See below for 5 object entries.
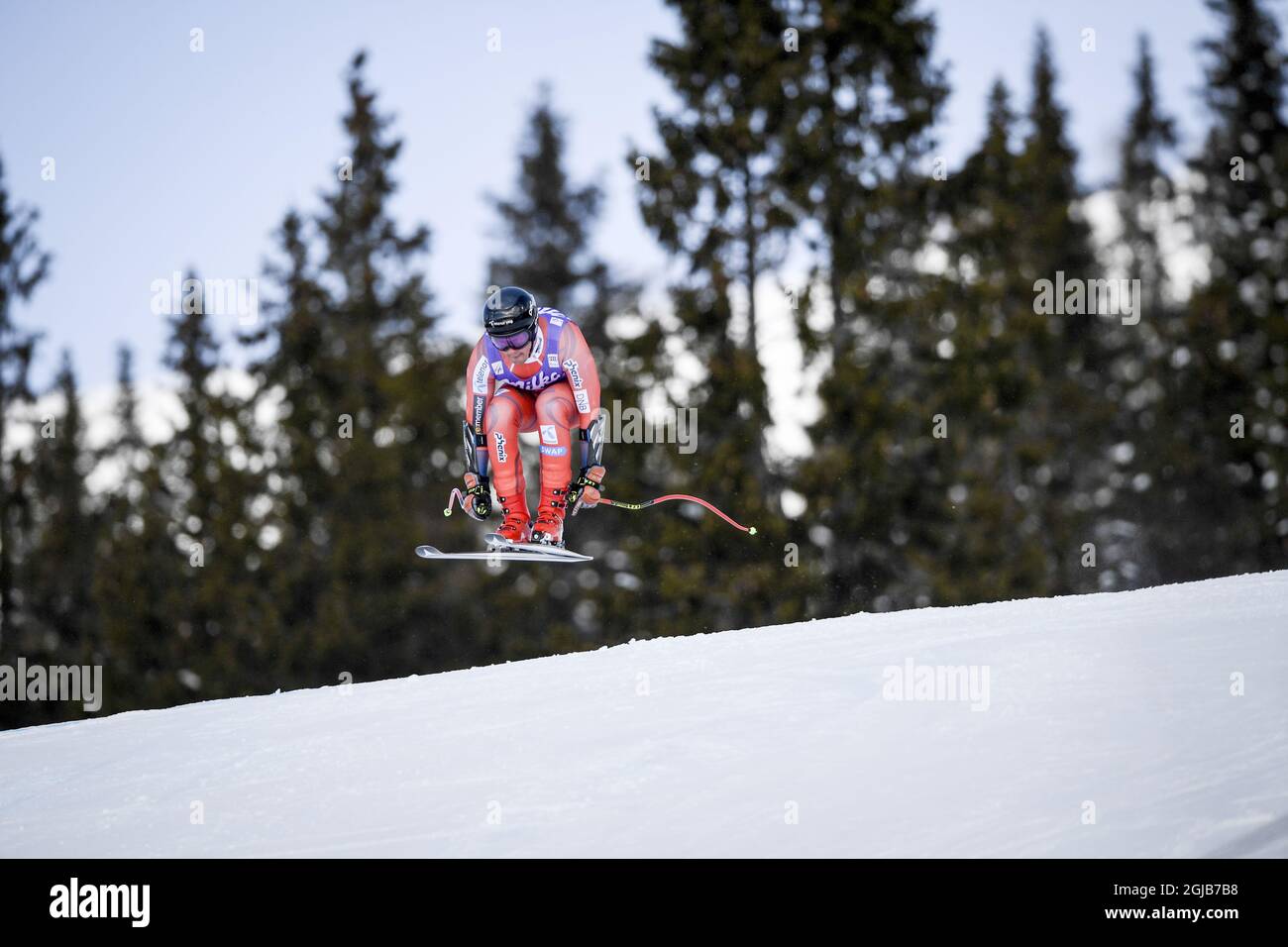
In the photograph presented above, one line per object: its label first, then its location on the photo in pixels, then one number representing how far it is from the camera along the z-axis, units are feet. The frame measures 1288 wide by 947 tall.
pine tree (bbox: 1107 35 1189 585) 84.99
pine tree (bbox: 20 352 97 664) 78.23
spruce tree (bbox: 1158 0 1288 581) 75.61
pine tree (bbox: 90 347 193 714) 77.77
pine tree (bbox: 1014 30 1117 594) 74.79
